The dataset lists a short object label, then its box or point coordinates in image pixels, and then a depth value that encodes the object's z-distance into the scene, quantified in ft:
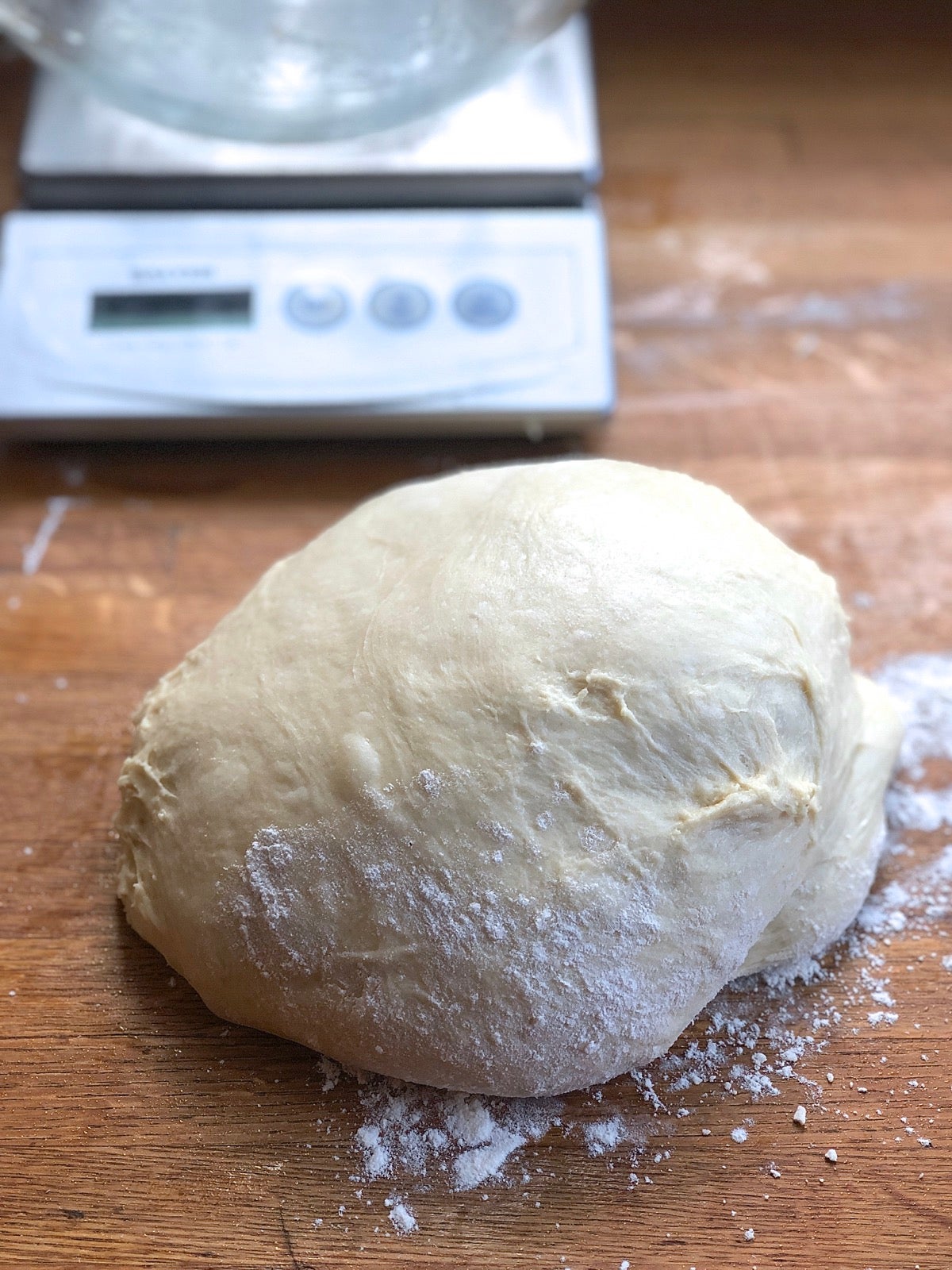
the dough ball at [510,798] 0.82
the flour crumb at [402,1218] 0.86
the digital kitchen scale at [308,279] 1.19
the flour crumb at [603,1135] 0.89
